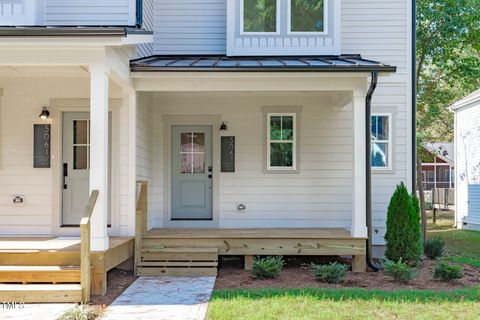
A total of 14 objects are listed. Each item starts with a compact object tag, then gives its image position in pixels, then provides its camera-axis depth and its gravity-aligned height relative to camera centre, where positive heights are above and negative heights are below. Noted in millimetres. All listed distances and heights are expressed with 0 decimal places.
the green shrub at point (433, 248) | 10094 -1303
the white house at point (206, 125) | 7827 +864
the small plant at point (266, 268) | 7570 -1272
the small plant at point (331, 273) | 7394 -1297
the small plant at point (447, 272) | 7649 -1321
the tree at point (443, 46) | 13773 +3473
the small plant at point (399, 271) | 7445 -1282
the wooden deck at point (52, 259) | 6457 -1026
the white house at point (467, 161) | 17766 +571
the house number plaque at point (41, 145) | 8617 +474
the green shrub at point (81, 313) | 5449 -1394
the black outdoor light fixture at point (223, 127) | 9797 +877
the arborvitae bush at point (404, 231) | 8398 -823
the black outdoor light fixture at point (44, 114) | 8516 +947
